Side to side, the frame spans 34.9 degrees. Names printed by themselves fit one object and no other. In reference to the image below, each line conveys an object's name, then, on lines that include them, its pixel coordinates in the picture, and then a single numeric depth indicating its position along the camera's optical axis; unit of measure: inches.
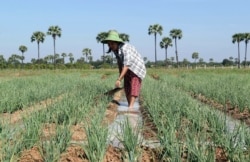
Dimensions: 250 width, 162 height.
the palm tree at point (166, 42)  2588.6
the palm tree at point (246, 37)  2519.7
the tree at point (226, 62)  3682.8
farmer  248.7
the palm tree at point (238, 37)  2539.4
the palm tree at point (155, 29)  2282.2
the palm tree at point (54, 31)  2096.5
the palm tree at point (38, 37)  2186.3
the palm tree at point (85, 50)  3213.6
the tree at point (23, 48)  2679.1
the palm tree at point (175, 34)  2315.5
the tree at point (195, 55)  3927.2
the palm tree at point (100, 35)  2410.2
